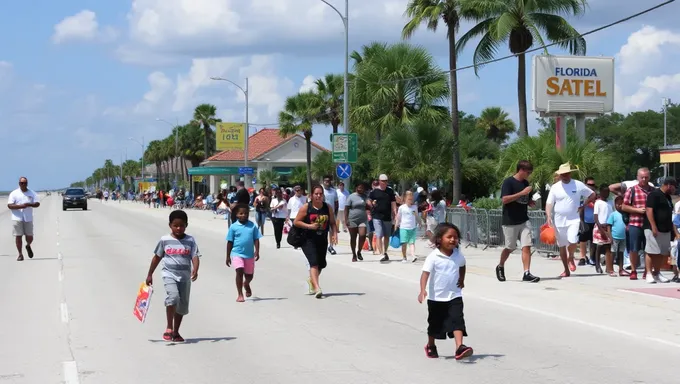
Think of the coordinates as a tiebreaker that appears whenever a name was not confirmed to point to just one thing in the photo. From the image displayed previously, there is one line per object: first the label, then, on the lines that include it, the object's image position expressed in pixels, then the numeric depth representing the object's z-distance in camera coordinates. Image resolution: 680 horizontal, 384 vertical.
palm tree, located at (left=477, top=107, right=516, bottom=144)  72.31
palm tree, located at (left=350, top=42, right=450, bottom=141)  36.00
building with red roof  80.88
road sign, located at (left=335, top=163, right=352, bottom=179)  32.31
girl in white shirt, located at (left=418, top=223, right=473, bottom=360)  8.57
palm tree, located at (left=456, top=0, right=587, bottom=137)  31.38
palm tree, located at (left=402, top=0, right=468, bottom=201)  33.22
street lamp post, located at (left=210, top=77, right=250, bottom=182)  56.56
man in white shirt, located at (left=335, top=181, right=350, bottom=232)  25.18
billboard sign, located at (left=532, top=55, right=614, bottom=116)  29.78
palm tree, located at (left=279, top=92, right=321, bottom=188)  57.75
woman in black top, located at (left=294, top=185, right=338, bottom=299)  13.53
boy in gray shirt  9.63
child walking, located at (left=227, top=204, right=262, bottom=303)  12.82
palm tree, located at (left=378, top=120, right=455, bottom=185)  32.12
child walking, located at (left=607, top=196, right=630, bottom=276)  16.38
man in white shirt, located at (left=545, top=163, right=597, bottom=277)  15.48
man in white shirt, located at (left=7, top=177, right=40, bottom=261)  19.59
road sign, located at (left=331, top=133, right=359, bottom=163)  32.22
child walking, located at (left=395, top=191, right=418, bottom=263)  19.42
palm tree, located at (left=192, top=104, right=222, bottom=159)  88.75
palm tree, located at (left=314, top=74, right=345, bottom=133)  54.72
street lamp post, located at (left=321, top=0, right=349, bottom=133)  33.88
